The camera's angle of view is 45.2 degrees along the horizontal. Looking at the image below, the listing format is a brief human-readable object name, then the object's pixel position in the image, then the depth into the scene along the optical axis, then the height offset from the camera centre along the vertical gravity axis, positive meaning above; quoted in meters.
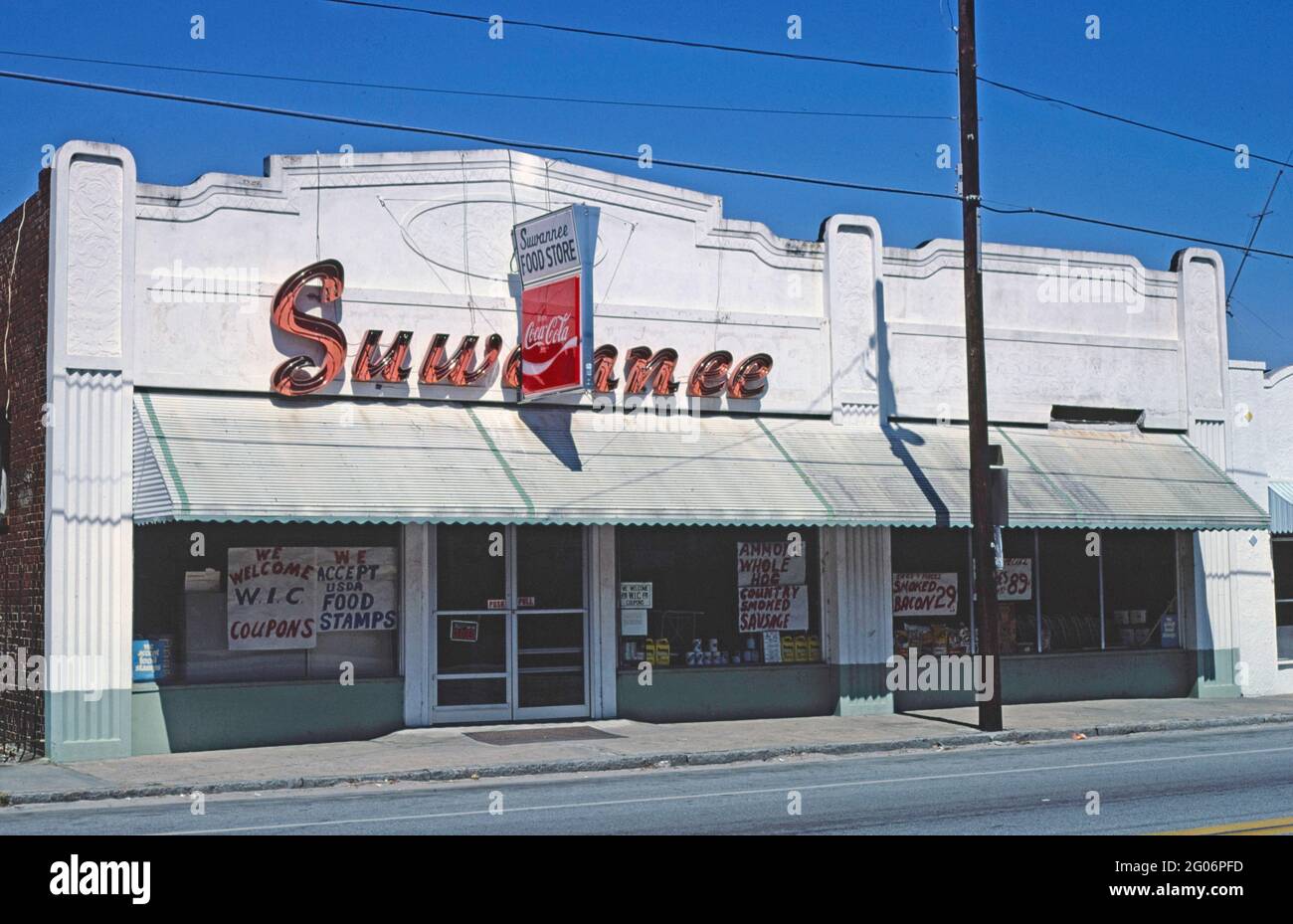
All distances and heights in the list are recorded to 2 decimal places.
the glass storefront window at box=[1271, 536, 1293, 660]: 24.83 -0.32
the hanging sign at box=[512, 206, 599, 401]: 17.70 +3.21
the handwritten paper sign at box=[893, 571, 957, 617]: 21.42 -0.34
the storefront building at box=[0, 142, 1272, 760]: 16.69 +1.23
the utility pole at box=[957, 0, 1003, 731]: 18.70 +2.17
